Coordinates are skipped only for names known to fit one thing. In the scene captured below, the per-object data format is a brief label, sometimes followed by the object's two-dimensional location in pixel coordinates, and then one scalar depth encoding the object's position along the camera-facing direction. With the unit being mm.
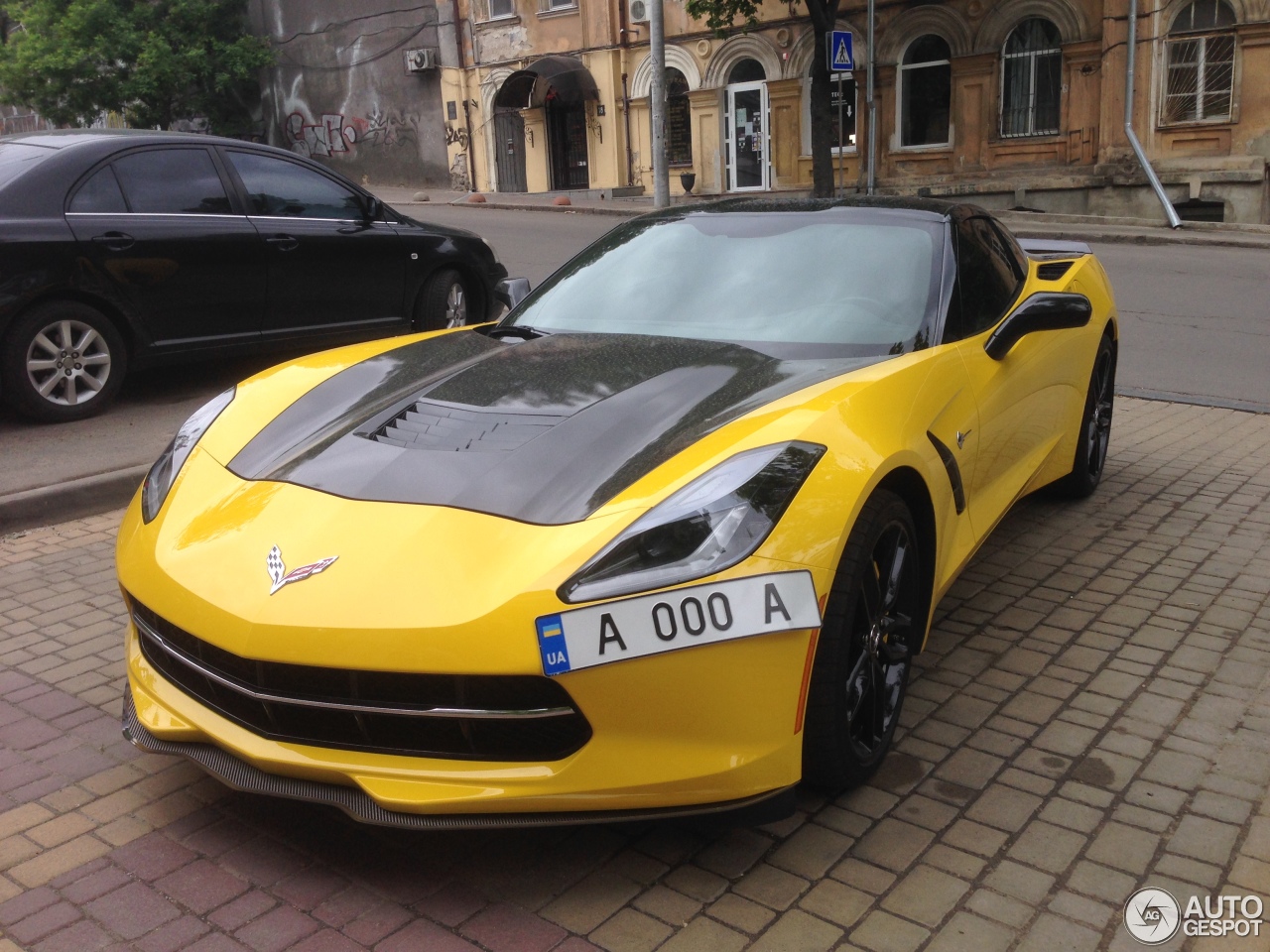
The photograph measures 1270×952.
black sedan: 6621
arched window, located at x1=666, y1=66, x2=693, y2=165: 28203
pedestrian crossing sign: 19094
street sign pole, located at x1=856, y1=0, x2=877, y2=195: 23656
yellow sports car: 2463
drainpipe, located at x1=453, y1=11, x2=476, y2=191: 31766
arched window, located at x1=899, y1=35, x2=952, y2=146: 24422
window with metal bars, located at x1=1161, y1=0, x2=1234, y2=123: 21109
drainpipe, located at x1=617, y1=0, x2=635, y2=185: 28219
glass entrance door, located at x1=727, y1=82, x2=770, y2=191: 27016
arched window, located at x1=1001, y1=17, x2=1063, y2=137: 23094
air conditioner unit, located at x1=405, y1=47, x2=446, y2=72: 31641
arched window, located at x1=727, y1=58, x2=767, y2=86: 26875
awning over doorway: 28531
